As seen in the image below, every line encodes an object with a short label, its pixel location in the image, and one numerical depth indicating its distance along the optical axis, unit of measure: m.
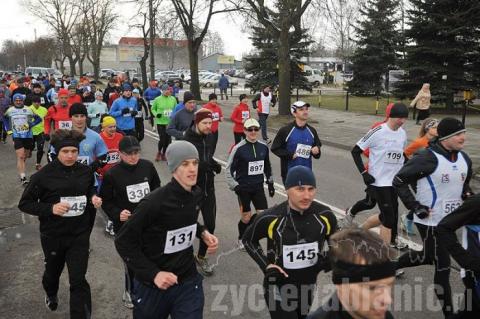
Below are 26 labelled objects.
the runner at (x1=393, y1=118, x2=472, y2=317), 4.20
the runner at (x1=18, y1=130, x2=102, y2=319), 4.21
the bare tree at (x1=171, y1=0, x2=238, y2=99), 29.29
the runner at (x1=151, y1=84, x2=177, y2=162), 12.37
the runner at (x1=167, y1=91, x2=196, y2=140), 8.88
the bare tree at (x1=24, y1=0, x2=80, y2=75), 54.53
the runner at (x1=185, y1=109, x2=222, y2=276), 5.80
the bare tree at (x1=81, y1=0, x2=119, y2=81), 51.31
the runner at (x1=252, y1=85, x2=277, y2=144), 15.88
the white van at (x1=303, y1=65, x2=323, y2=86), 48.82
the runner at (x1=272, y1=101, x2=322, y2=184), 6.65
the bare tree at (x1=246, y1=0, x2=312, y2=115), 19.53
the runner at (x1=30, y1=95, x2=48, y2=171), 10.94
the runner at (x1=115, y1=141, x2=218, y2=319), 3.23
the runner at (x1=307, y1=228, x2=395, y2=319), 1.97
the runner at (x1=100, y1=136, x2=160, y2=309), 4.65
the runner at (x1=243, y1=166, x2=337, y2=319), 3.36
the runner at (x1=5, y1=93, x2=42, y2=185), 10.09
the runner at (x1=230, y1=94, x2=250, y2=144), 12.38
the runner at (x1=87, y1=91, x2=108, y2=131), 10.86
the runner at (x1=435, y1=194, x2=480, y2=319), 3.30
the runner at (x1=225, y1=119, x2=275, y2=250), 5.93
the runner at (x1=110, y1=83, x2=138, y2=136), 10.75
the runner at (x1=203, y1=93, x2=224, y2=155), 12.13
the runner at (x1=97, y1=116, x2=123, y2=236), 7.02
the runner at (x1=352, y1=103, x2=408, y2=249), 5.73
